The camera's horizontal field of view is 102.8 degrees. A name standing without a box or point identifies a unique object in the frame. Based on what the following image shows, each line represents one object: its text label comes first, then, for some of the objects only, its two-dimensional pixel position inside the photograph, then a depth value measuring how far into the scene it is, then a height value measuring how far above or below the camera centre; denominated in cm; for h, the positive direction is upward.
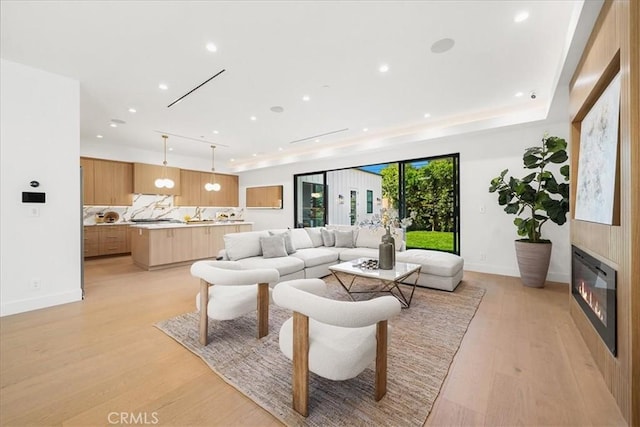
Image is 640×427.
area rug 154 -120
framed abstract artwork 173 +42
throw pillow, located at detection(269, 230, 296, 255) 443 -52
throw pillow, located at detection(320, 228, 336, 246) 537 -54
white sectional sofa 379 -72
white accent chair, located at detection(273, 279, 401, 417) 139 -81
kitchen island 514 -69
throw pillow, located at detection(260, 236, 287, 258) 410 -56
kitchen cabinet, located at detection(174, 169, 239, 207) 825 +73
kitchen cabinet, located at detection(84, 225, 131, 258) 631 -71
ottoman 374 -85
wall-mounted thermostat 307 +19
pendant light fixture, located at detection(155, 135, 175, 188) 653 +75
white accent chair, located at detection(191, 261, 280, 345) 213 -79
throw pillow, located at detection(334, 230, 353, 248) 527 -55
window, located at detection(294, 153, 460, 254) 541 +45
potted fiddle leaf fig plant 367 +13
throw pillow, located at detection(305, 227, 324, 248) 530 -50
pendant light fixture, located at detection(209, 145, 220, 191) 747 +127
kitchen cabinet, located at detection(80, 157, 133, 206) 646 +80
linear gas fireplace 170 -64
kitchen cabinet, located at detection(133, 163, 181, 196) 712 +103
